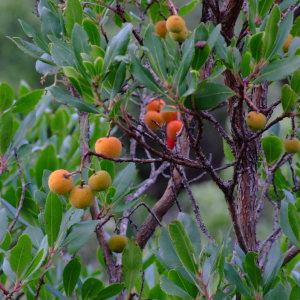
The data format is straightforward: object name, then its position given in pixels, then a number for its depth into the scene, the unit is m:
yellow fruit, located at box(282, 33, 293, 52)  2.59
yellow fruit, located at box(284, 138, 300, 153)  2.61
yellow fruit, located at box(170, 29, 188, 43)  2.53
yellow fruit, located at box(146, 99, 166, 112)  2.74
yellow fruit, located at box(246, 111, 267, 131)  2.53
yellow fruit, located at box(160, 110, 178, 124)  2.68
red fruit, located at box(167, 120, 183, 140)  2.69
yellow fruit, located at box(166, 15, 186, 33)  2.53
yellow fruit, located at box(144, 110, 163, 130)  2.71
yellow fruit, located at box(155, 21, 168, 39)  2.66
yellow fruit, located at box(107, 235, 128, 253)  2.66
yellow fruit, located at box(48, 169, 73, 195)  2.57
